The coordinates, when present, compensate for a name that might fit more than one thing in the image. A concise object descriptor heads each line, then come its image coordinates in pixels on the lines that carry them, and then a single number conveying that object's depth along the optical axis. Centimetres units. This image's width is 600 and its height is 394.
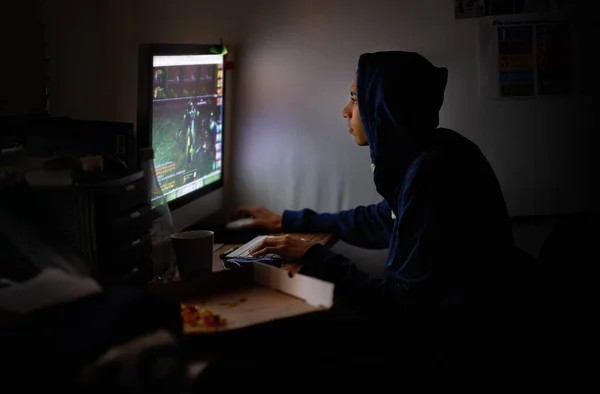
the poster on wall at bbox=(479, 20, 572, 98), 232
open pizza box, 121
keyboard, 174
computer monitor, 161
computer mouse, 214
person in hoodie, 153
